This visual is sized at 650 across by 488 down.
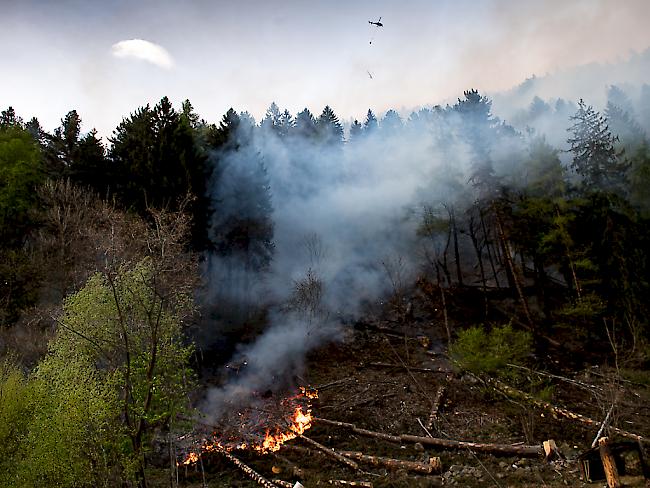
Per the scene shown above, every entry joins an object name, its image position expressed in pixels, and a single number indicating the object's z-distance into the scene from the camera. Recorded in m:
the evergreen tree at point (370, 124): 58.23
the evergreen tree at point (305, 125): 50.28
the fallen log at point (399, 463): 13.93
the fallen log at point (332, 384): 22.53
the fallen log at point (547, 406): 15.00
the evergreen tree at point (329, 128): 50.66
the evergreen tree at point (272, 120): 51.47
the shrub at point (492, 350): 18.89
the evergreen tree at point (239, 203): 30.94
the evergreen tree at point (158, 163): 24.27
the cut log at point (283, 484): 14.04
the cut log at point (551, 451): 13.48
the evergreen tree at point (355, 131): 55.34
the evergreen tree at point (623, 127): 41.86
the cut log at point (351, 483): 13.30
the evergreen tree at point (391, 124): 52.25
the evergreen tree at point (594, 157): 26.70
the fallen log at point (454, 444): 14.10
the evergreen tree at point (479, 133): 26.86
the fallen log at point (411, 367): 23.62
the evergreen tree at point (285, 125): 49.06
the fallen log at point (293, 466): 14.69
